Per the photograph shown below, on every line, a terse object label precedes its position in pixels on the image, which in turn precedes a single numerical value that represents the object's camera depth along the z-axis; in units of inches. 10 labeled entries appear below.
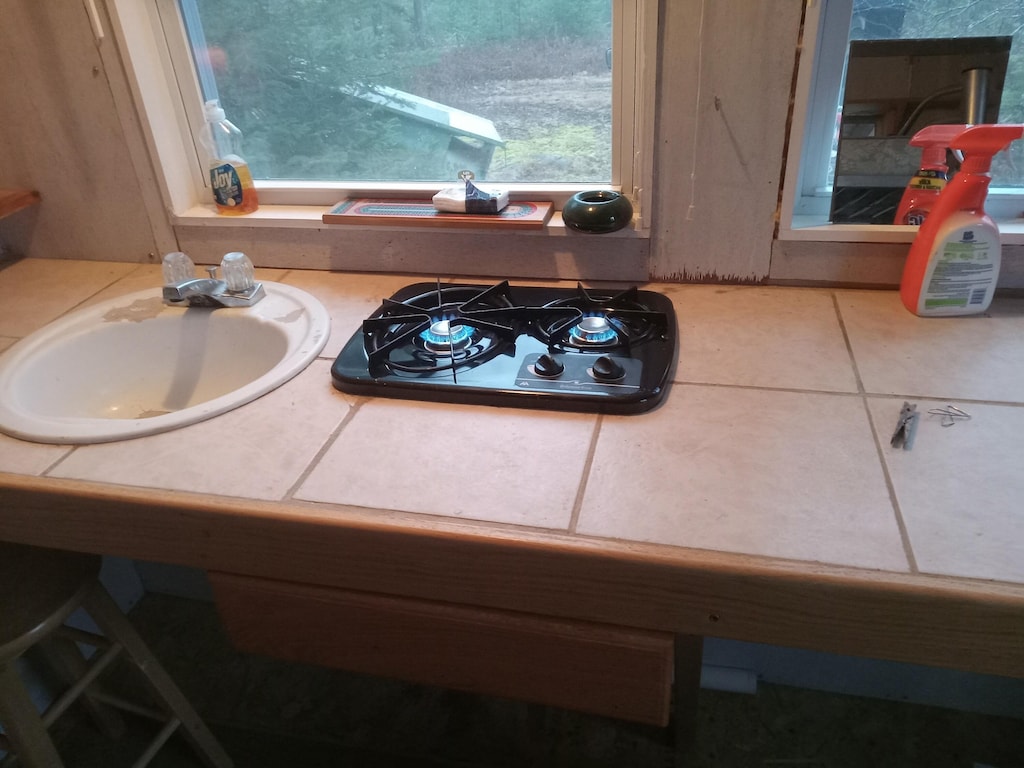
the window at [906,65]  41.8
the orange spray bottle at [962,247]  38.2
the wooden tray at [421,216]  47.0
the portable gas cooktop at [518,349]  37.0
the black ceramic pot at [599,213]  43.4
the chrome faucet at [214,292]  48.1
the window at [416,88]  47.4
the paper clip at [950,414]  33.8
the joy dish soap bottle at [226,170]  52.1
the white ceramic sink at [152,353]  44.8
